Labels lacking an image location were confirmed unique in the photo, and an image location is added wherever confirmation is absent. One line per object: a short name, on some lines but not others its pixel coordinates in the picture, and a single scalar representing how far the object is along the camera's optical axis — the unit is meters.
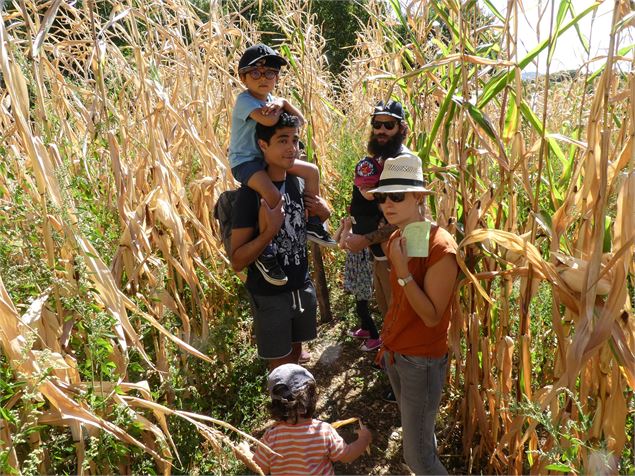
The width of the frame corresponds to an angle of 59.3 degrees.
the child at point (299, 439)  1.71
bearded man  2.62
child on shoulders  2.29
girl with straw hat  1.76
